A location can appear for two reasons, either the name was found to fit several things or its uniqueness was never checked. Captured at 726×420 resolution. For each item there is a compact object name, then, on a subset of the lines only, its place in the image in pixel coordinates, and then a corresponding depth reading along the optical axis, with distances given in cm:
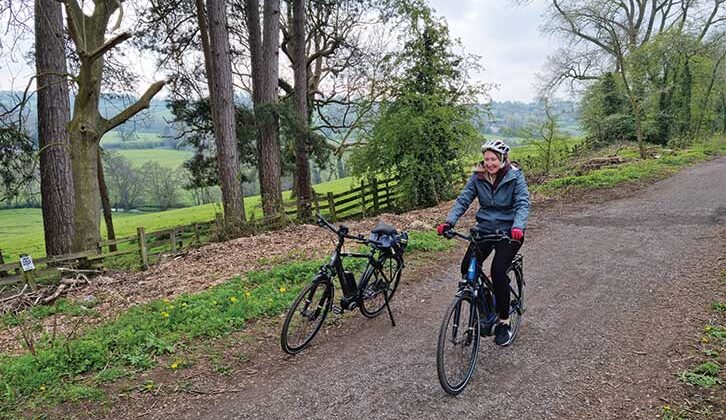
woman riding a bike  364
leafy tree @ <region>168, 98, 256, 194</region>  1257
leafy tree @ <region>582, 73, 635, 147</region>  2164
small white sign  662
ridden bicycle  323
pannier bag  448
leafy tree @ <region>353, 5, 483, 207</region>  1260
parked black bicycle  398
